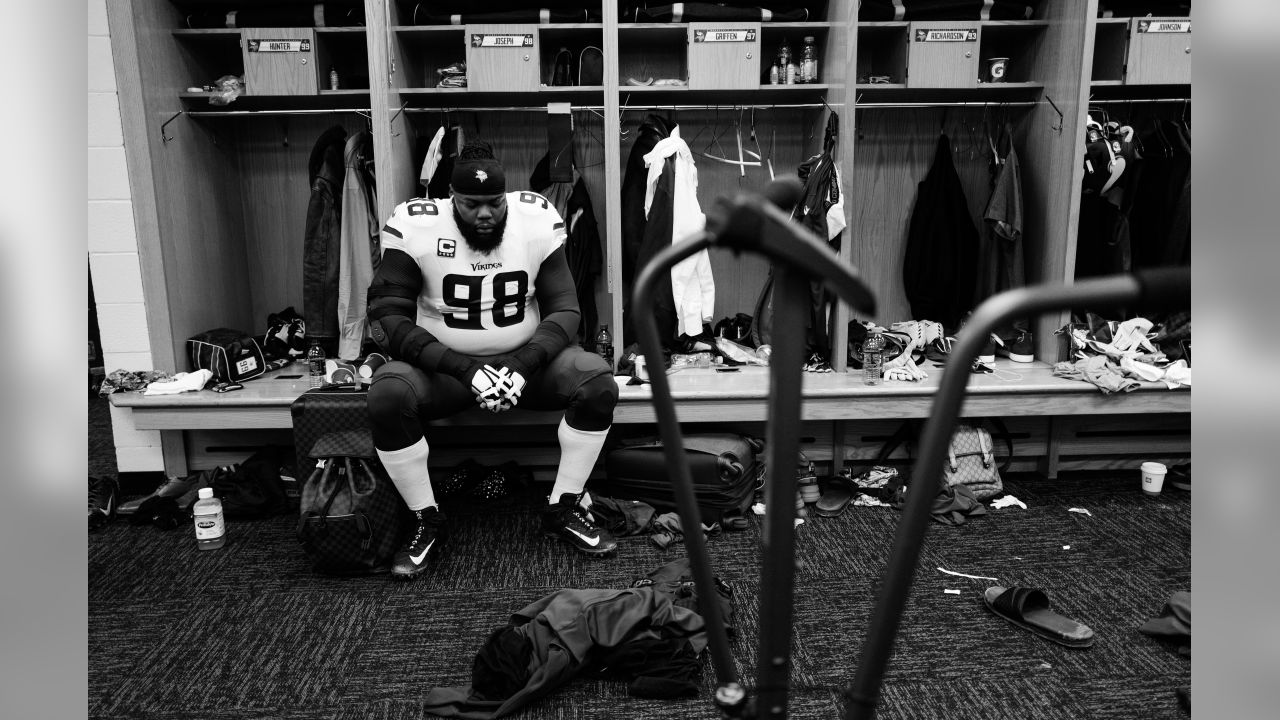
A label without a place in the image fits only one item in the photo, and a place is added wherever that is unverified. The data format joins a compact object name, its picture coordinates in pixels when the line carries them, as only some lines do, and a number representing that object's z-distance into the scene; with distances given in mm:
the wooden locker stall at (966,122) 3104
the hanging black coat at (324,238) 3258
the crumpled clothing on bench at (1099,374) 2869
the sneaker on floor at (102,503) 2793
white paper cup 2898
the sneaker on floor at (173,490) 2830
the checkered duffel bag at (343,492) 2326
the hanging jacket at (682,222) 3182
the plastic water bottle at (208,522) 2557
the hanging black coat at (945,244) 3410
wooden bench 2850
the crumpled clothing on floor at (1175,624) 1888
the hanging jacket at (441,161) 3180
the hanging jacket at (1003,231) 3174
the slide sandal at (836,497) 2783
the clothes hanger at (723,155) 3590
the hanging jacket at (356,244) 3238
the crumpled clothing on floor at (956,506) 2689
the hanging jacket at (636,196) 3295
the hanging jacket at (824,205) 3023
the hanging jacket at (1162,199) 3139
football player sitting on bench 2451
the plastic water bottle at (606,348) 3162
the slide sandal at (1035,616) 1929
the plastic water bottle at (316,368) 3092
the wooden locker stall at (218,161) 2969
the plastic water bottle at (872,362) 3028
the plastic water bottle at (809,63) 3229
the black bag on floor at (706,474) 2660
